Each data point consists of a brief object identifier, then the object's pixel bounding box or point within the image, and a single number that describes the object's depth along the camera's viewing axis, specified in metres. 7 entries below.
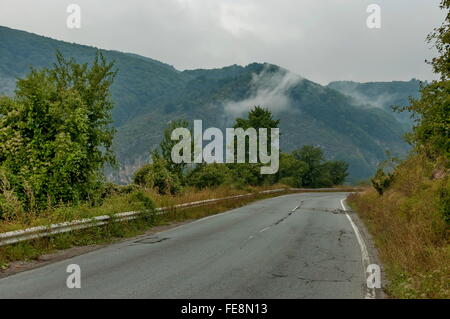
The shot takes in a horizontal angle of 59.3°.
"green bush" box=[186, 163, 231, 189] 30.64
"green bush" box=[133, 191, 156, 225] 15.15
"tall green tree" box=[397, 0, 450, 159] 10.60
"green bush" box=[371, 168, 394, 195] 24.75
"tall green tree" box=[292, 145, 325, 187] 80.81
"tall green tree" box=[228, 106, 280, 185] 47.81
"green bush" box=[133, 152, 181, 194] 22.73
